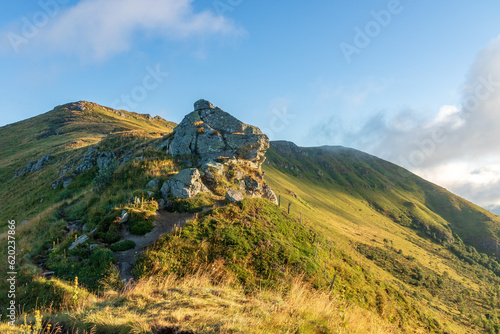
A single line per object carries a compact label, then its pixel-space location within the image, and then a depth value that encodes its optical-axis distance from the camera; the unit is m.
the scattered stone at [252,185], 27.34
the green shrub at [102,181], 23.43
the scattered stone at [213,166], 24.98
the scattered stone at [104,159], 31.61
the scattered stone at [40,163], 50.08
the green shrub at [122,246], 13.17
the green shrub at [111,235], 14.10
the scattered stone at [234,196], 20.26
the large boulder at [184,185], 19.88
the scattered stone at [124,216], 15.62
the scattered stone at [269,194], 28.78
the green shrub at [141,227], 15.17
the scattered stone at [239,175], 27.05
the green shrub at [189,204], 18.62
